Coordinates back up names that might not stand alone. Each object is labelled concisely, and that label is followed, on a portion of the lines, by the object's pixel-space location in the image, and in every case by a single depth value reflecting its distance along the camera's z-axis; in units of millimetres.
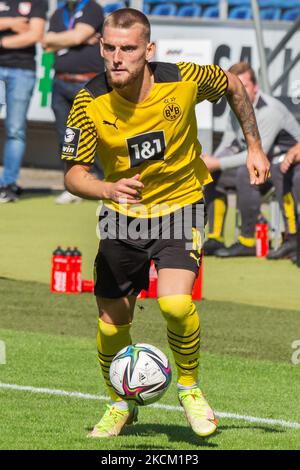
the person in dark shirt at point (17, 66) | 17812
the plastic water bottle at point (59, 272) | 12555
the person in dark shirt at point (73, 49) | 17359
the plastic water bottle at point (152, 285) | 12367
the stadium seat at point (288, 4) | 21359
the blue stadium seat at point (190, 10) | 21641
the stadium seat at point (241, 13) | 21109
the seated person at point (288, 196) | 14961
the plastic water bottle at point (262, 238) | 15000
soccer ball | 7477
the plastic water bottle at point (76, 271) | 12500
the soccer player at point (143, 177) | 7520
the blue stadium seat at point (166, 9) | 21820
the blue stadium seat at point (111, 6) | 20859
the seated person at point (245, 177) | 15086
